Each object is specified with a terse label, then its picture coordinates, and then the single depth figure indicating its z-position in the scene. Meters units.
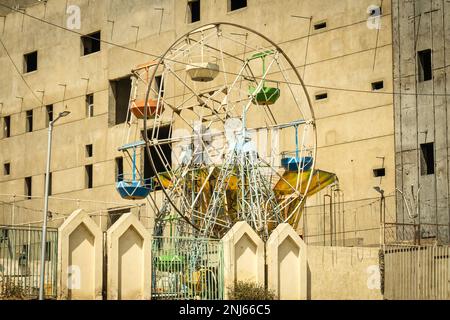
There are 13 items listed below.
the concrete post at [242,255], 41.72
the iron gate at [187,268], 41.25
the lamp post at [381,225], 47.75
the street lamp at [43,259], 36.66
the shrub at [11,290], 37.06
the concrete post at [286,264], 43.03
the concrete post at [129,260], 39.22
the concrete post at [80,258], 38.03
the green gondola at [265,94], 52.75
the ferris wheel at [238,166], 49.53
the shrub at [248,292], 40.97
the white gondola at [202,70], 49.88
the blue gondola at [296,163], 49.97
